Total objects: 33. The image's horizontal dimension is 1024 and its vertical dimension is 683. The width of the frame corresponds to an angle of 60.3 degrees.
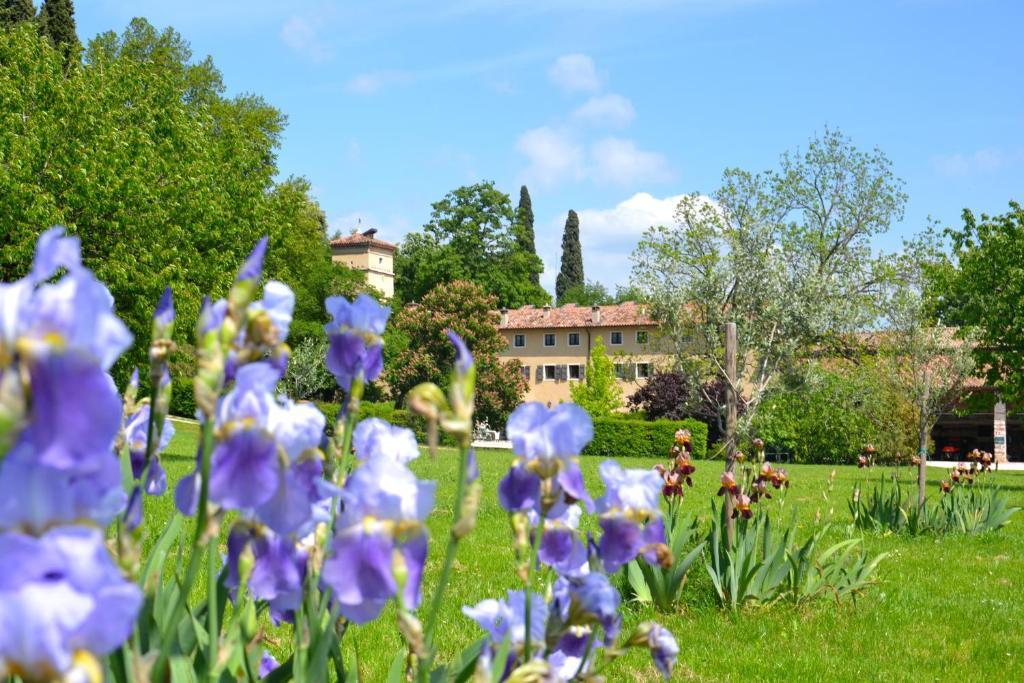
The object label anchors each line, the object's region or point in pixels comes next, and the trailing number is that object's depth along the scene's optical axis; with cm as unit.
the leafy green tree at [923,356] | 1029
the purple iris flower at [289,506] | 109
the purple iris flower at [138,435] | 179
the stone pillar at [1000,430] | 3094
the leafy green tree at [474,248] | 4069
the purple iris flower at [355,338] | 148
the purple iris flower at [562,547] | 153
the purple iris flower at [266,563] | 125
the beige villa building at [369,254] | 5762
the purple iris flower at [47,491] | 71
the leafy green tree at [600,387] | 3406
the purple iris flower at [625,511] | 143
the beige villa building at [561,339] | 4334
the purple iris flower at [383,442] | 131
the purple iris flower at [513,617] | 153
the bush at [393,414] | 2783
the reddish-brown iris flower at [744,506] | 520
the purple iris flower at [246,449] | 103
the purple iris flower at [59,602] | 65
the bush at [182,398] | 3119
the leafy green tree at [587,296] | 6138
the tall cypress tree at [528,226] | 4215
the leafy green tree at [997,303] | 1942
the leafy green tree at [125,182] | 1328
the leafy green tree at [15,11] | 2516
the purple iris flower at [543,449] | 128
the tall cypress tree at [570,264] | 6238
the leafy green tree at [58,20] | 2680
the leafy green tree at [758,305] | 1159
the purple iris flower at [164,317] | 121
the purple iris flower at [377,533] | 109
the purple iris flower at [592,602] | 132
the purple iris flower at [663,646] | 144
